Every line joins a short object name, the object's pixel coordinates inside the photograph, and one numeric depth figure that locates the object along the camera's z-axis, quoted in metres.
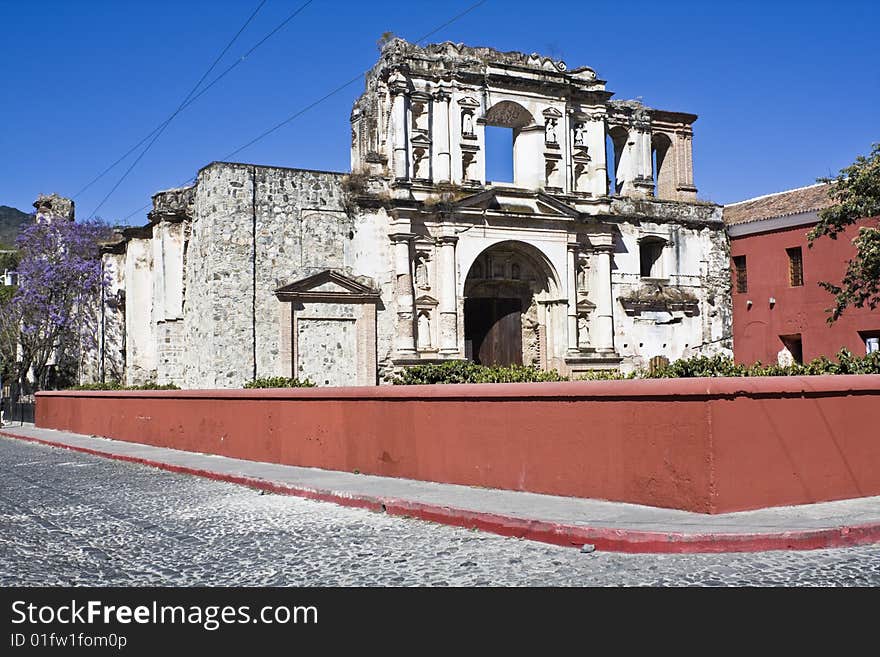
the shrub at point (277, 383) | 22.64
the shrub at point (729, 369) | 13.94
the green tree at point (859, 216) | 23.00
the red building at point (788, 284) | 27.75
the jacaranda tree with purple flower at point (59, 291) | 34.78
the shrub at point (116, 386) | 26.28
